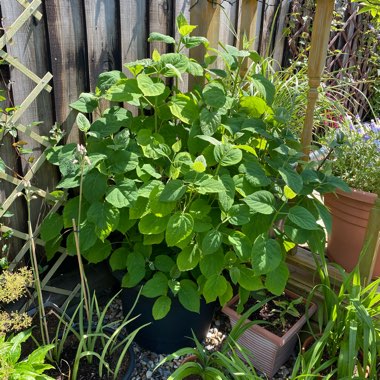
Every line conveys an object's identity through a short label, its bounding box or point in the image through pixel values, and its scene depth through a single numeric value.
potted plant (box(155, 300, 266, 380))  1.37
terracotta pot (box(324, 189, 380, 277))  1.76
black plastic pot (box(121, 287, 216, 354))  1.64
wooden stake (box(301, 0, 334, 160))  1.63
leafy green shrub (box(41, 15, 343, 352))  1.36
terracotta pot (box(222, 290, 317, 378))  1.57
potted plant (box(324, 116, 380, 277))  1.78
